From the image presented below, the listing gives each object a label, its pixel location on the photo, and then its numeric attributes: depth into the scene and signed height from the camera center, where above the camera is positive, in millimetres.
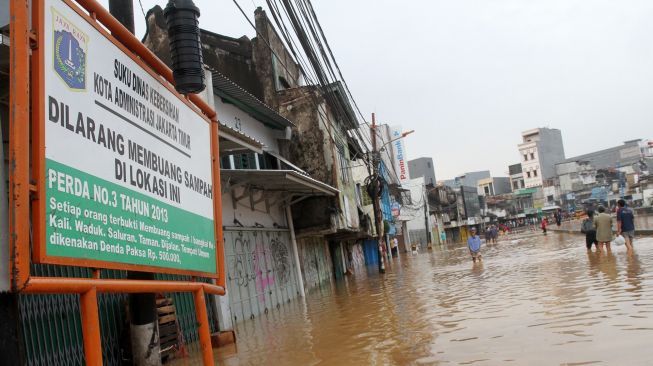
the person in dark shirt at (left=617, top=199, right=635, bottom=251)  15306 -221
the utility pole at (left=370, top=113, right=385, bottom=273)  24078 +2309
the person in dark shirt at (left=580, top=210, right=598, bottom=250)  18469 -321
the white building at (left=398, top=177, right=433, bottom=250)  61781 +3188
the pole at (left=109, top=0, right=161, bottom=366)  4809 -452
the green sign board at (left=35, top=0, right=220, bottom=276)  2779 +746
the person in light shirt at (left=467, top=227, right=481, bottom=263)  22141 -423
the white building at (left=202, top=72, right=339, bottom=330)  11805 +1559
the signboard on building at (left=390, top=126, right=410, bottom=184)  53344 +8696
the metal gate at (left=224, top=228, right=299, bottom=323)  12258 -189
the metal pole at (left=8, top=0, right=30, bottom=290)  2410 +666
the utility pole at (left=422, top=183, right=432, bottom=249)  63312 +2820
